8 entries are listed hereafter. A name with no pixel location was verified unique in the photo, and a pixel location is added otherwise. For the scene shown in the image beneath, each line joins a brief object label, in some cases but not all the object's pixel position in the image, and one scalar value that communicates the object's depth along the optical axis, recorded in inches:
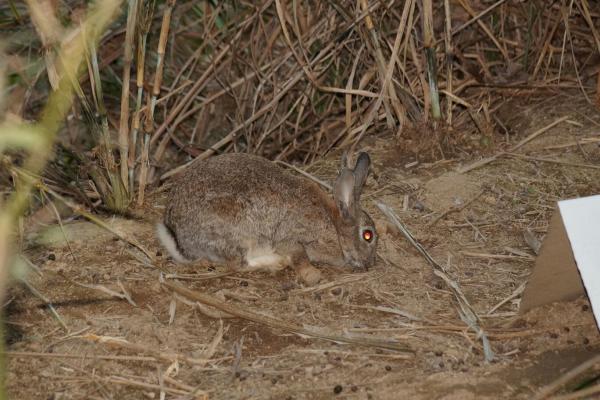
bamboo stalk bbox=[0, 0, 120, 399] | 171.2
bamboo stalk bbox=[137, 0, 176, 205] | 353.4
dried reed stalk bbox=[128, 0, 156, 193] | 353.7
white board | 269.3
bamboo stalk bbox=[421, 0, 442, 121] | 412.8
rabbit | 343.0
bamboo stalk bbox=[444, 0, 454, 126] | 418.9
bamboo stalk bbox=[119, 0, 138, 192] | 341.7
